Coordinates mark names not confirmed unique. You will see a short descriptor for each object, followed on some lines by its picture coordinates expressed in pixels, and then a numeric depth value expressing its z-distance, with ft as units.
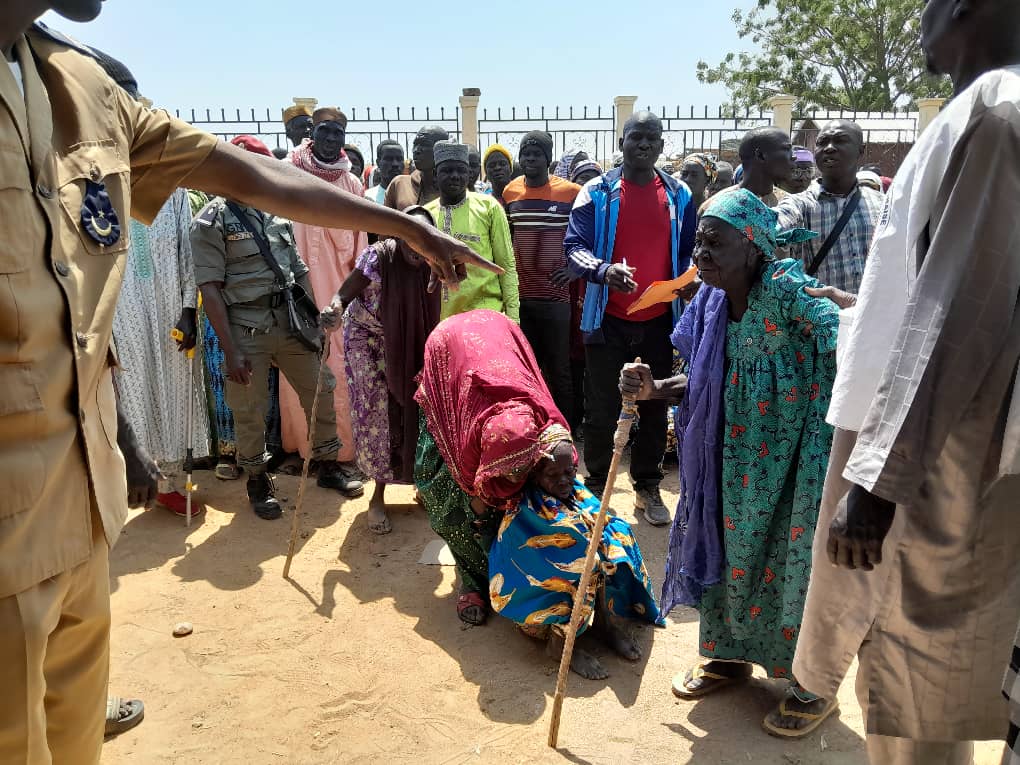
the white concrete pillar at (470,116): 58.03
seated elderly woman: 10.93
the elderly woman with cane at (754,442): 9.11
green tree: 86.43
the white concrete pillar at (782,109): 60.54
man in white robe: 4.84
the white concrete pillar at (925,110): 60.23
